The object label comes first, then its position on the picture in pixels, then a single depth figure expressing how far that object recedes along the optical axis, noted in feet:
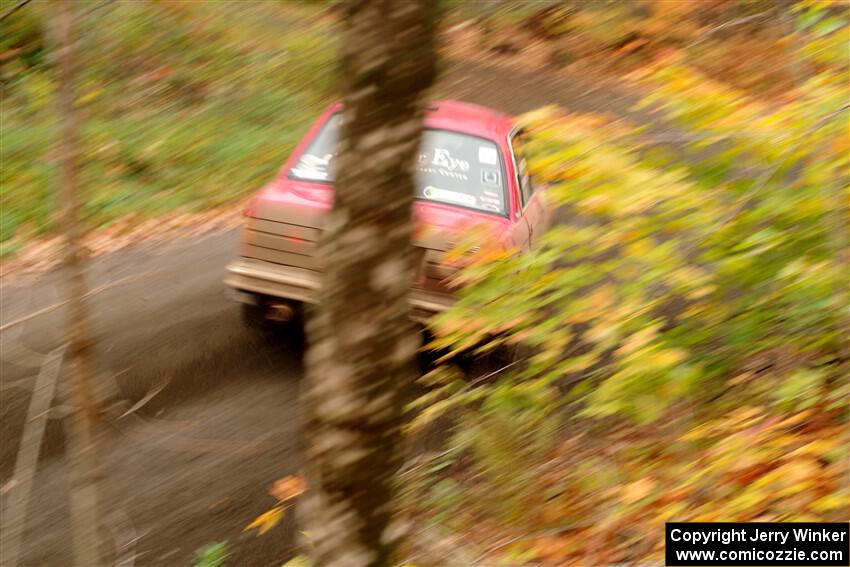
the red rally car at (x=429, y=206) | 45.68
